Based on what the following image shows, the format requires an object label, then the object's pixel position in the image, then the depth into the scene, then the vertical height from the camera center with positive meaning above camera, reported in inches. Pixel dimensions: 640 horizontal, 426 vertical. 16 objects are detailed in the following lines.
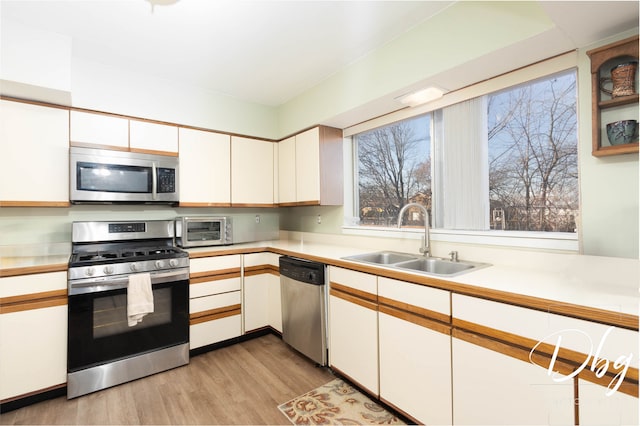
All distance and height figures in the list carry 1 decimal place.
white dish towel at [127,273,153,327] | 85.4 -23.6
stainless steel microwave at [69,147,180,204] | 93.6 +13.7
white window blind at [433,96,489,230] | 81.9 +13.8
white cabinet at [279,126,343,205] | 117.6 +19.8
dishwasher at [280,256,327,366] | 89.8 -29.7
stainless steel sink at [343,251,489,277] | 78.2 -13.7
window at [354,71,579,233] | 69.3 +14.6
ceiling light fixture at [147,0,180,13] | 63.6 +46.6
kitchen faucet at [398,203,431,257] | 86.7 -5.6
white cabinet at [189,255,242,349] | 101.5 -29.9
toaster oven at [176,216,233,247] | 113.3 -5.8
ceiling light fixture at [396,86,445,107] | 83.8 +34.7
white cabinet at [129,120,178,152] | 104.3 +29.4
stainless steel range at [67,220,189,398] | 80.3 -27.0
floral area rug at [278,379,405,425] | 70.3 -48.7
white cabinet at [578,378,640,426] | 39.6 -27.1
